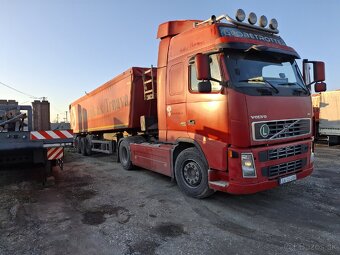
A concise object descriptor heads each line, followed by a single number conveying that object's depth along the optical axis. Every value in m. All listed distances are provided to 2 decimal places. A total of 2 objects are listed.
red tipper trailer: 9.20
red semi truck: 5.20
